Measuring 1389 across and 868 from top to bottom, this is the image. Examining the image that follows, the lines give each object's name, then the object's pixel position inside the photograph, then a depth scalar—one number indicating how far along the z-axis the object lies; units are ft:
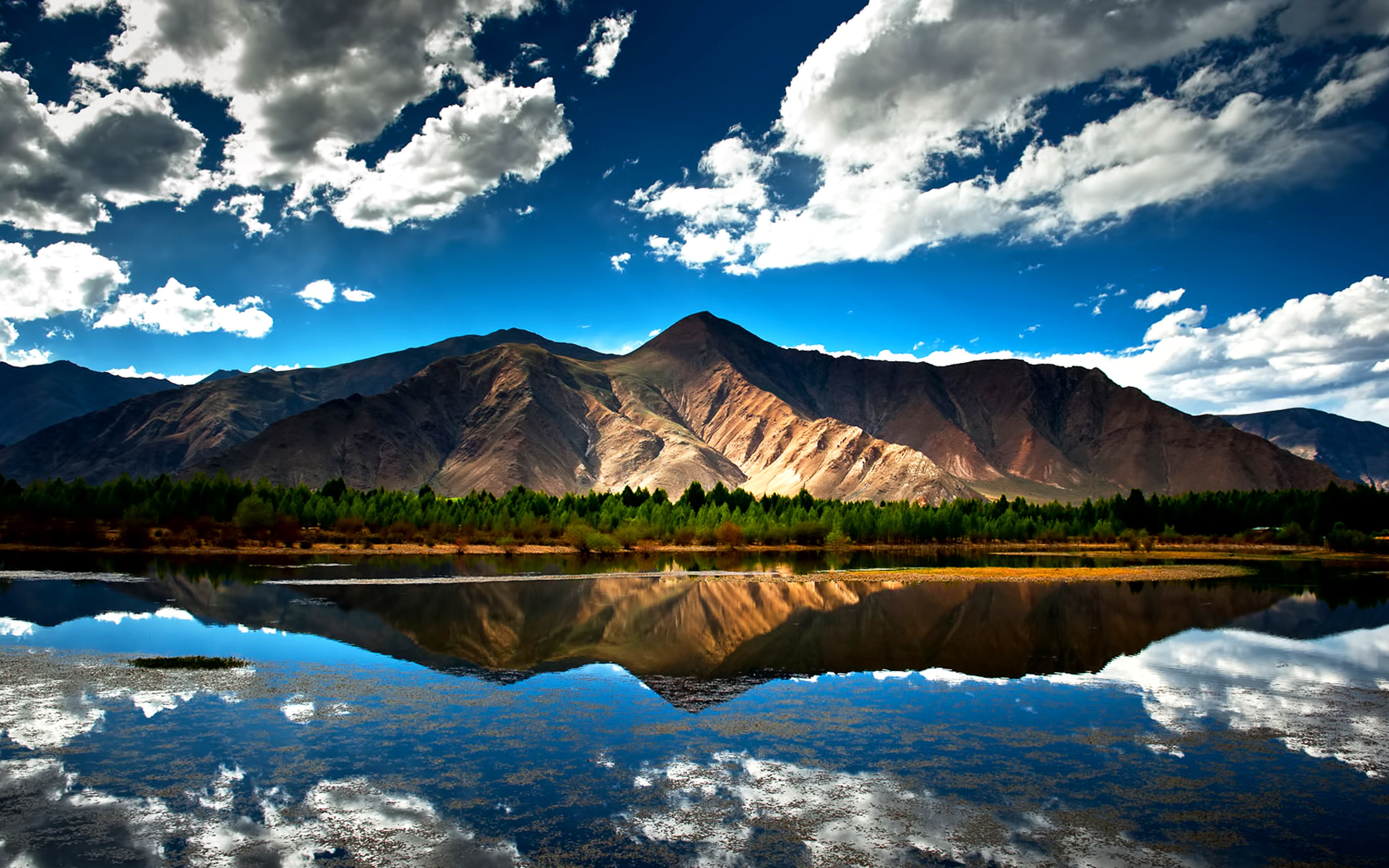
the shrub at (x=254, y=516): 315.37
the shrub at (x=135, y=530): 294.46
